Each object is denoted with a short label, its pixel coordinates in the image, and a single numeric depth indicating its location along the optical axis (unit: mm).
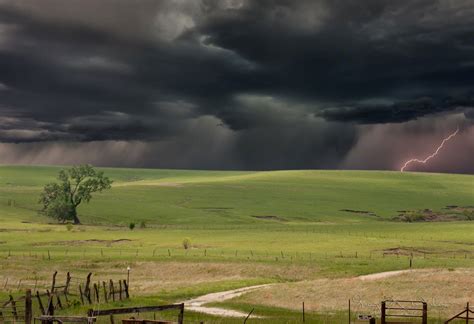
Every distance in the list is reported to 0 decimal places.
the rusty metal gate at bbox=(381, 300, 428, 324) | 41544
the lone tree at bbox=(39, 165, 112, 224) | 173125
